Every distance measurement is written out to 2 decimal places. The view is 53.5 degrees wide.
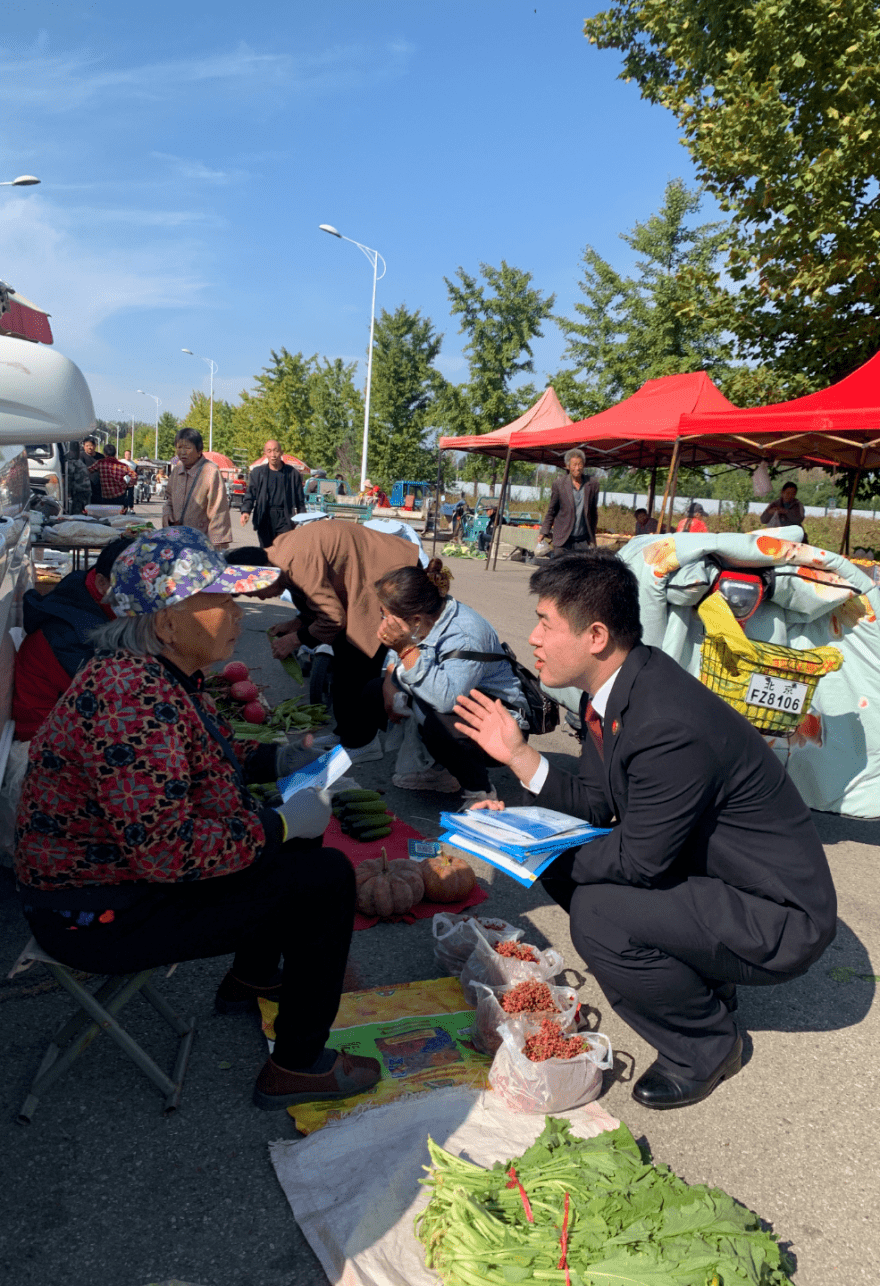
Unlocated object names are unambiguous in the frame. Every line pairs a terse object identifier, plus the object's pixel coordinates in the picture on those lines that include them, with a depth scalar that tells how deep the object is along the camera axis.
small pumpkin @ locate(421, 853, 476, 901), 3.90
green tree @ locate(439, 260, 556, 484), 35.25
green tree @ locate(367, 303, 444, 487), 38.22
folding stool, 2.39
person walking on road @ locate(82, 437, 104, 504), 14.55
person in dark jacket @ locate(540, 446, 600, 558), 12.35
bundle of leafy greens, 1.82
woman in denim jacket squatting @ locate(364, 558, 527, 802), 4.65
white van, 2.63
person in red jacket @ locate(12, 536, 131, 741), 3.59
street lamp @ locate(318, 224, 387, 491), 32.00
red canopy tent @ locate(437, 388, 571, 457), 20.58
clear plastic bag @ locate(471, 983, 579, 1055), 2.81
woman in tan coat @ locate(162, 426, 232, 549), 8.62
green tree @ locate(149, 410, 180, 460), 100.88
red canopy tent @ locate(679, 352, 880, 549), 9.76
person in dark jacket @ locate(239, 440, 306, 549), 11.06
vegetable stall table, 7.70
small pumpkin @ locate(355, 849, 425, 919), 3.72
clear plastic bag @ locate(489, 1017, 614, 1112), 2.58
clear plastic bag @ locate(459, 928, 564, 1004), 3.06
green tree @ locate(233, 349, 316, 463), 45.47
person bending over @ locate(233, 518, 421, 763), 5.57
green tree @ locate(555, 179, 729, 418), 28.06
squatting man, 2.61
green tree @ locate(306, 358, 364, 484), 43.00
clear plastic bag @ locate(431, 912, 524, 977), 3.31
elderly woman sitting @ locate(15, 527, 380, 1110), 2.10
